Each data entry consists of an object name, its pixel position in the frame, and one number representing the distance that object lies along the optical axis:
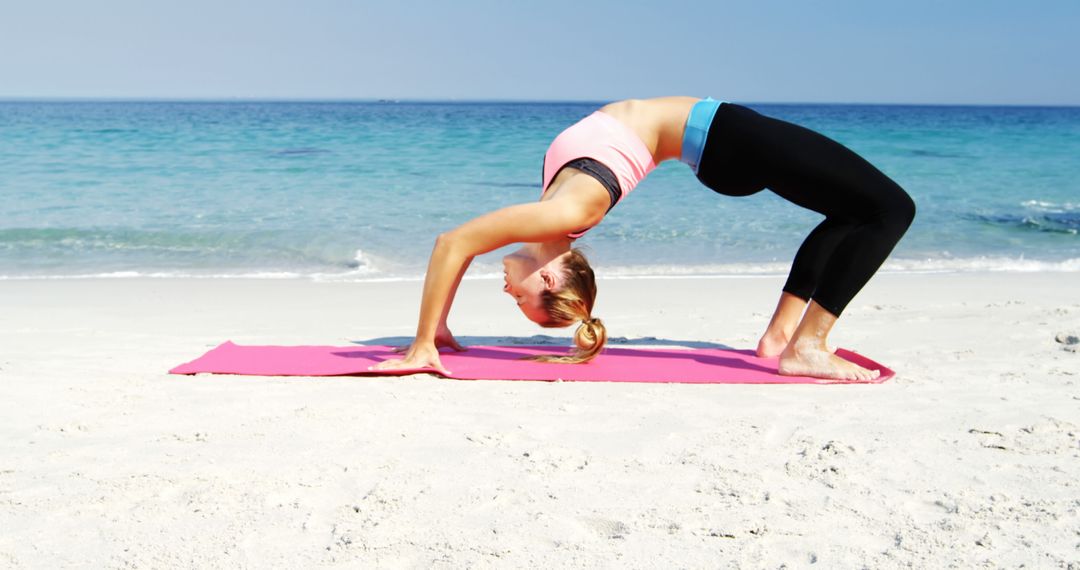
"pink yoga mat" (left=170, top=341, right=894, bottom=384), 3.63
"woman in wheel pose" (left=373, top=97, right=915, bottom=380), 3.57
